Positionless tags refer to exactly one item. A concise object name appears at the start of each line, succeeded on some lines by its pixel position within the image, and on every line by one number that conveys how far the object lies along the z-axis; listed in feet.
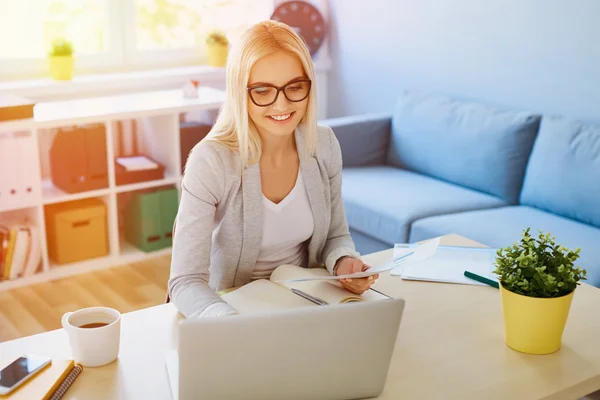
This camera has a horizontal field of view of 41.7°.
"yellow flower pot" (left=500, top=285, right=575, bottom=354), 4.82
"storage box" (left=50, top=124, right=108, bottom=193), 11.50
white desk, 4.47
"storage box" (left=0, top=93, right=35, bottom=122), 10.47
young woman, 5.59
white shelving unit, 11.07
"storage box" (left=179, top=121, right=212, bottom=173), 12.78
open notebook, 5.20
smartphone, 4.25
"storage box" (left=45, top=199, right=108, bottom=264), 11.65
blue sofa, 10.02
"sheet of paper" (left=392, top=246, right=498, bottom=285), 5.96
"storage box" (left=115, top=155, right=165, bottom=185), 12.21
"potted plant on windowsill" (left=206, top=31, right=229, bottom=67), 14.01
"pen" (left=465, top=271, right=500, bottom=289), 5.82
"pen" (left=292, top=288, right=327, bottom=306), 5.23
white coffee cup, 4.55
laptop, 3.88
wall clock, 14.53
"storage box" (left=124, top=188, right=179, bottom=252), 12.34
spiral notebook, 4.20
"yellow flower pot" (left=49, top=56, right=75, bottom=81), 12.31
